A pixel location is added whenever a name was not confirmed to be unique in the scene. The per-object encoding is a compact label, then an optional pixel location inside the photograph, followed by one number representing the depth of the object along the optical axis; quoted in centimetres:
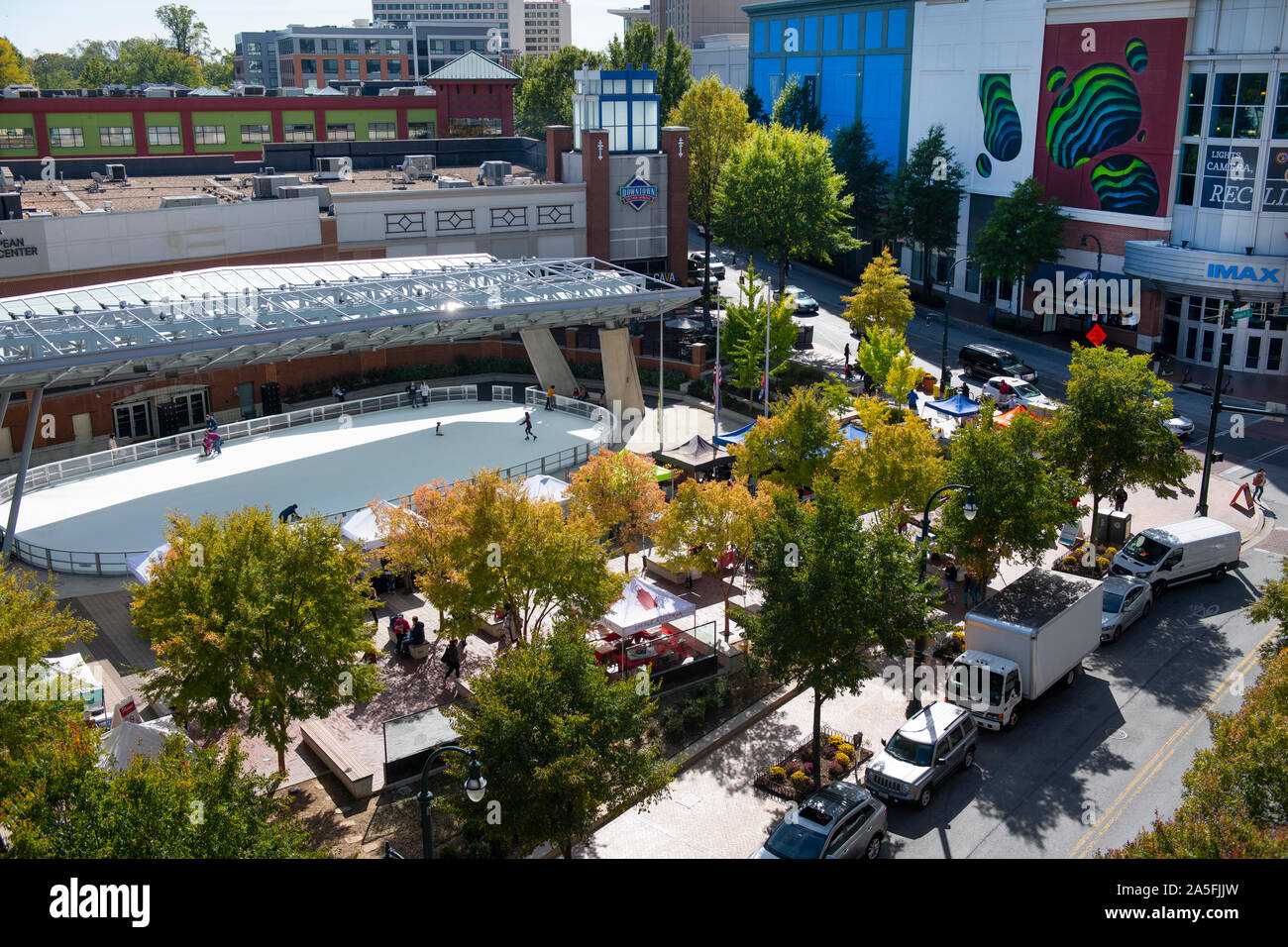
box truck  2564
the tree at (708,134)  7456
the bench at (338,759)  2320
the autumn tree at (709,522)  2908
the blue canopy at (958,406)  4441
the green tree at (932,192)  6938
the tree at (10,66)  12075
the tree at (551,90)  11381
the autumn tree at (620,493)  3138
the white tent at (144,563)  2739
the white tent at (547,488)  3409
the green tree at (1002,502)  2859
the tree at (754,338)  4806
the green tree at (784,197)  6081
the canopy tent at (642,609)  2752
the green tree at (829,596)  2312
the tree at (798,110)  8275
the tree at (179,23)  17988
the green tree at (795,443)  3400
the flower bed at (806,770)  2341
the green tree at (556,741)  1830
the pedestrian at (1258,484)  3875
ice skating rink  3447
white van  3259
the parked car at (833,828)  2003
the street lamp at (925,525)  2502
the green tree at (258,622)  2102
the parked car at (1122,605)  3003
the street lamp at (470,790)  1519
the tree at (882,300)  5278
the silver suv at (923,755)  2277
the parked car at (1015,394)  4706
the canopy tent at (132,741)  2172
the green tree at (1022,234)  6081
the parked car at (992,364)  5309
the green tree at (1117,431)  3278
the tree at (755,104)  9138
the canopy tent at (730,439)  4081
